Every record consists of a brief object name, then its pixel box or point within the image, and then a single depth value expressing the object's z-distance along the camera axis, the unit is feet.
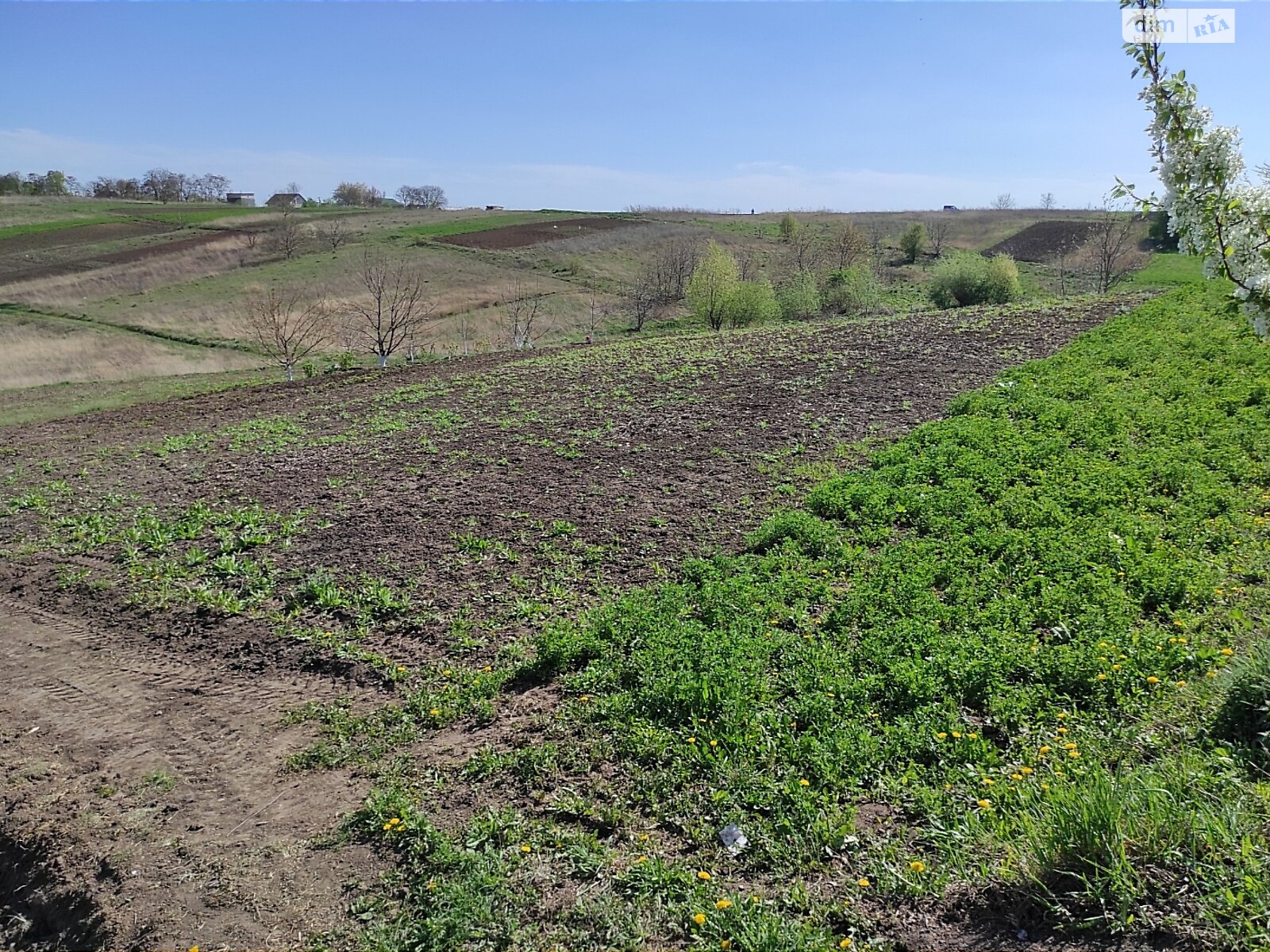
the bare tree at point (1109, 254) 131.75
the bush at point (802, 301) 113.91
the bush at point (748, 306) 105.81
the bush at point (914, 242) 206.18
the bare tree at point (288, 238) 170.71
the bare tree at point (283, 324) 66.49
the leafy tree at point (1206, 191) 10.53
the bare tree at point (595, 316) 125.49
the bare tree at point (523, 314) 111.45
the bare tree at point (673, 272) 150.82
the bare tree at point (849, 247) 168.76
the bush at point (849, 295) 118.32
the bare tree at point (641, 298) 131.16
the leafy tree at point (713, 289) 105.50
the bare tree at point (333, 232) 183.95
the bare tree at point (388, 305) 69.62
